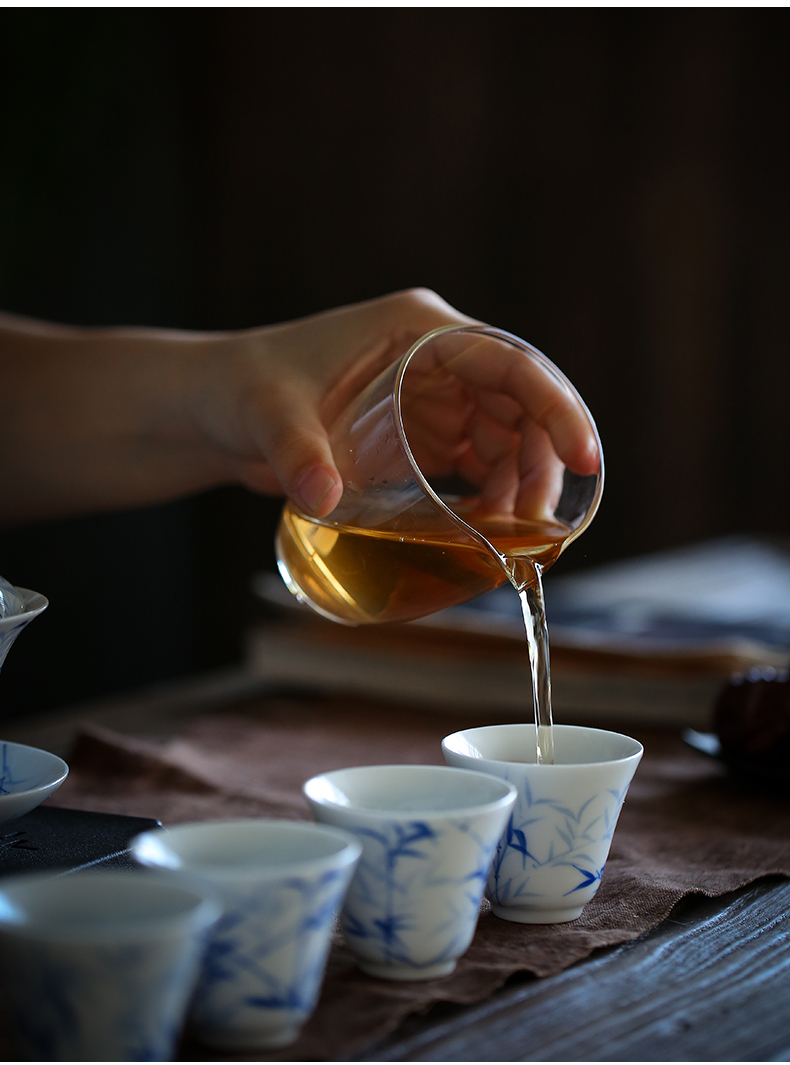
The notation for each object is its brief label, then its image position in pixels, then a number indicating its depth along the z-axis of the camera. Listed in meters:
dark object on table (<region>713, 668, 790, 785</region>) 0.83
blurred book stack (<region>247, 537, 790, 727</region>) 1.07
